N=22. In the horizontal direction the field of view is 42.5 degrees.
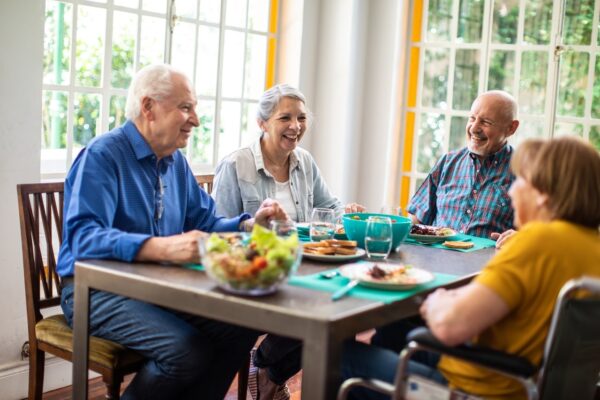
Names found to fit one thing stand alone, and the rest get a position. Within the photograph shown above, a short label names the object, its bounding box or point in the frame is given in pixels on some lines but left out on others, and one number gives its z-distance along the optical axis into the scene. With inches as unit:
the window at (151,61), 130.7
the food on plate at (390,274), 76.2
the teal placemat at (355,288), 72.5
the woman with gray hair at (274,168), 120.6
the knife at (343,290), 70.6
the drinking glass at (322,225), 96.4
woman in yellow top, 64.6
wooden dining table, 63.6
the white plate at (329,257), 87.1
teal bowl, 97.0
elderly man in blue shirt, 84.7
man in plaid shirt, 129.8
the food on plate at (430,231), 108.7
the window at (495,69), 161.9
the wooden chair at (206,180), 124.1
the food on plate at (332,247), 89.1
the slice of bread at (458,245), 104.0
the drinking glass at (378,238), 87.6
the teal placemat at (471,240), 105.1
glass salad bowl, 68.2
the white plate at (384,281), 75.0
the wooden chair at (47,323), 87.7
